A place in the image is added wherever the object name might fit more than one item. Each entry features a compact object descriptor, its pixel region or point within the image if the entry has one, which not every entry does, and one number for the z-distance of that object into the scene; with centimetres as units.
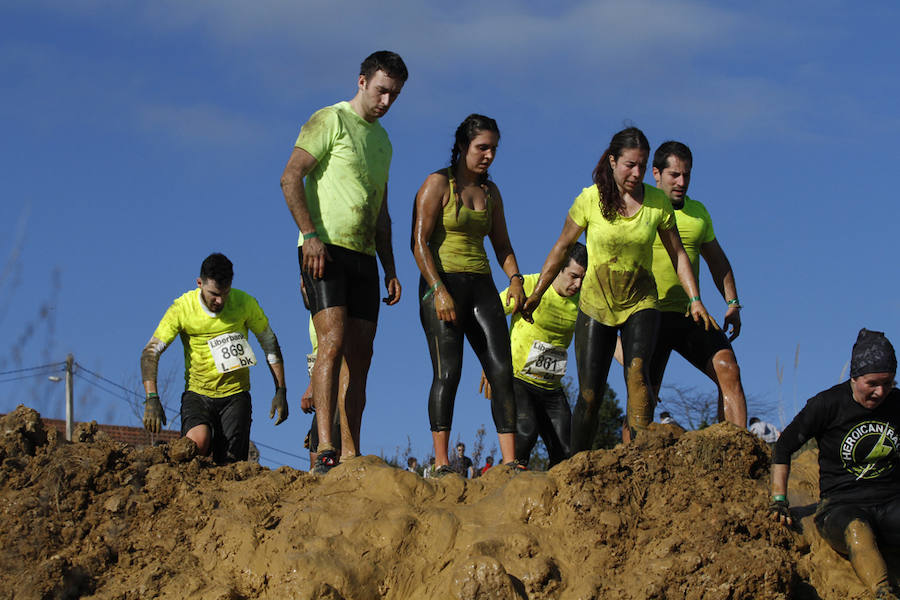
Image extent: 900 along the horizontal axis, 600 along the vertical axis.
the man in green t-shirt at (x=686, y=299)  1469
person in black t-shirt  1141
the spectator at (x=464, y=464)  2351
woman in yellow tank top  1340
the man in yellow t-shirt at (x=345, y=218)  1305
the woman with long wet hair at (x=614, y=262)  1404
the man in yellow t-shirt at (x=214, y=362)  1561
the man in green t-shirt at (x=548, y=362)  1678
